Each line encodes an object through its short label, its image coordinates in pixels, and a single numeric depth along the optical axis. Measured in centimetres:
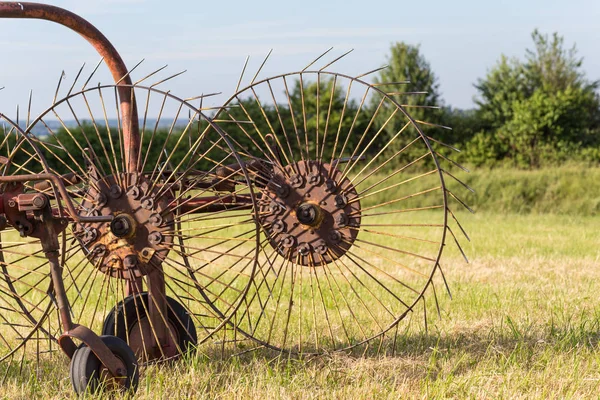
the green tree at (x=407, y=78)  2983
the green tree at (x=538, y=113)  2675
